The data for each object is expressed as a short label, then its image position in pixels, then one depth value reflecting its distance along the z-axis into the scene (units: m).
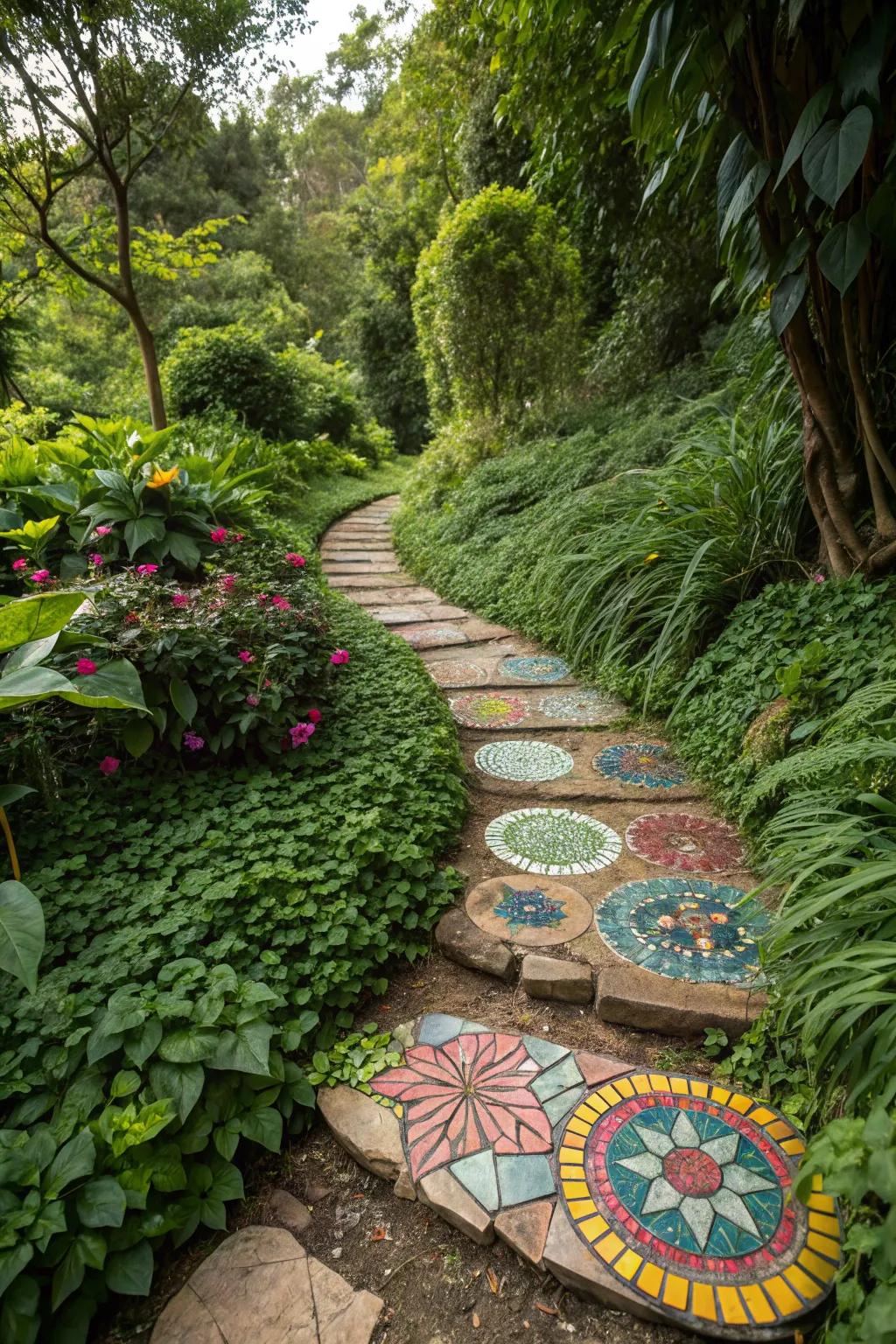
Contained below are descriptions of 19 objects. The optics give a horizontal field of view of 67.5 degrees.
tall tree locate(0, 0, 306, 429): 4.00
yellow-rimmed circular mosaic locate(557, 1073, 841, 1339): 1.07
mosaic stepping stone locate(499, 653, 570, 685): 3.53
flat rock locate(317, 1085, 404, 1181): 1.34
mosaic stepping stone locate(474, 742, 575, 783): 2.66
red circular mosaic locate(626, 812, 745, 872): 2.06
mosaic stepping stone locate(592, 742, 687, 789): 2.54
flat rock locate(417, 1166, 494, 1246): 1.21
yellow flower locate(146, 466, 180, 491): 2.91
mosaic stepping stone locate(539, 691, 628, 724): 3.06
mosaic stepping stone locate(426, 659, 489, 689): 3.52
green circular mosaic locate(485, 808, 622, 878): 2.11
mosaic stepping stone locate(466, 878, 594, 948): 1.82
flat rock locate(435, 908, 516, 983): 1.75
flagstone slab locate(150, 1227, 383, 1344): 1.11
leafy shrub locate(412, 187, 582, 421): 6.11
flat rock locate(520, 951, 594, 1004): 1.65
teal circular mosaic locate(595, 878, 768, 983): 1.65
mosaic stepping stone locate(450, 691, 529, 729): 3.09
